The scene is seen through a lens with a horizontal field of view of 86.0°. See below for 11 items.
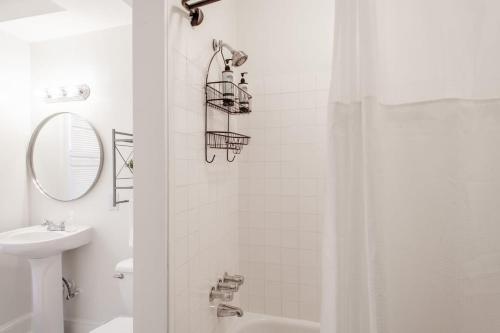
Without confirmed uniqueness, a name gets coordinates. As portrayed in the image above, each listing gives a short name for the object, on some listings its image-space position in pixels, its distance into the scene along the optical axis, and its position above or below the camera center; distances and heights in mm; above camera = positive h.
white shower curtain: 618 -8
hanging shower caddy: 1314 +333
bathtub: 1627 -978
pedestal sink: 1931 -758
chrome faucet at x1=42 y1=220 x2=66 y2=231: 2168 -470
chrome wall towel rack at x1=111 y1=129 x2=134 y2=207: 2145 +57
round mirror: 2232 +103
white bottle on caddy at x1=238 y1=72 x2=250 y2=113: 1529 +405
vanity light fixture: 2203 +627
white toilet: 1663 -840
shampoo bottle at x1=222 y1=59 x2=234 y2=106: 1331 +401
